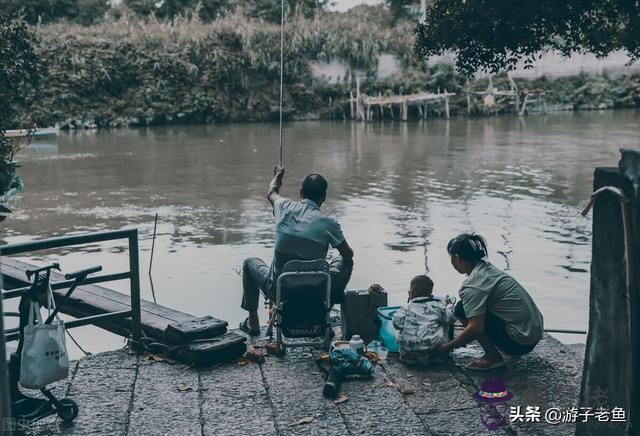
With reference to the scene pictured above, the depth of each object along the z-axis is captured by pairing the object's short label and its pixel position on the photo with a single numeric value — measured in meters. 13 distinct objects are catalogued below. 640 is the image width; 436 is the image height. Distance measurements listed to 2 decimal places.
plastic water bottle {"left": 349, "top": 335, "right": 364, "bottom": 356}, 5.20
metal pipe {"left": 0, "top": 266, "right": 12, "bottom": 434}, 2.44
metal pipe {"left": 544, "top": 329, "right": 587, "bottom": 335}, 6.30
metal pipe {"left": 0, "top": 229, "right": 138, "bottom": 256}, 4.93
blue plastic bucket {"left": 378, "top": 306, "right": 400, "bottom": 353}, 5.61
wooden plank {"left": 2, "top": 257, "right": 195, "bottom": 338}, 6.01
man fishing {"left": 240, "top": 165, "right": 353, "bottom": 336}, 5.64
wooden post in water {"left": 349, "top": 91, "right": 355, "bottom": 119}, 36.76
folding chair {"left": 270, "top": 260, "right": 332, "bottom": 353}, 5.41
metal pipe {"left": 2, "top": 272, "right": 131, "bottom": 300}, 4.77
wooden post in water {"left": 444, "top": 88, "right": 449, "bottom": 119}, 36.31
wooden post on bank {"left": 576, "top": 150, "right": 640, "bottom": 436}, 3.34
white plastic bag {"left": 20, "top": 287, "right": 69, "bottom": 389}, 4.10
